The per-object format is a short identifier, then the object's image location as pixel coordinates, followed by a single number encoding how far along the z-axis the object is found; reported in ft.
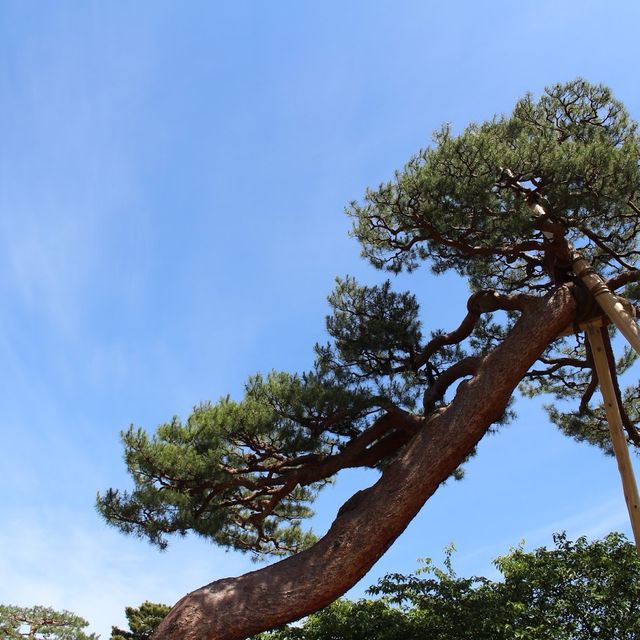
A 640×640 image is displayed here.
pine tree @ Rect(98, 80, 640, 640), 13.00
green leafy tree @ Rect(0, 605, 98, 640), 31.39
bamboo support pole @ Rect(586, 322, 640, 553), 15.37
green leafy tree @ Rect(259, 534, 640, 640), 16.44
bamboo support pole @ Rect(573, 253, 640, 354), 14.36
